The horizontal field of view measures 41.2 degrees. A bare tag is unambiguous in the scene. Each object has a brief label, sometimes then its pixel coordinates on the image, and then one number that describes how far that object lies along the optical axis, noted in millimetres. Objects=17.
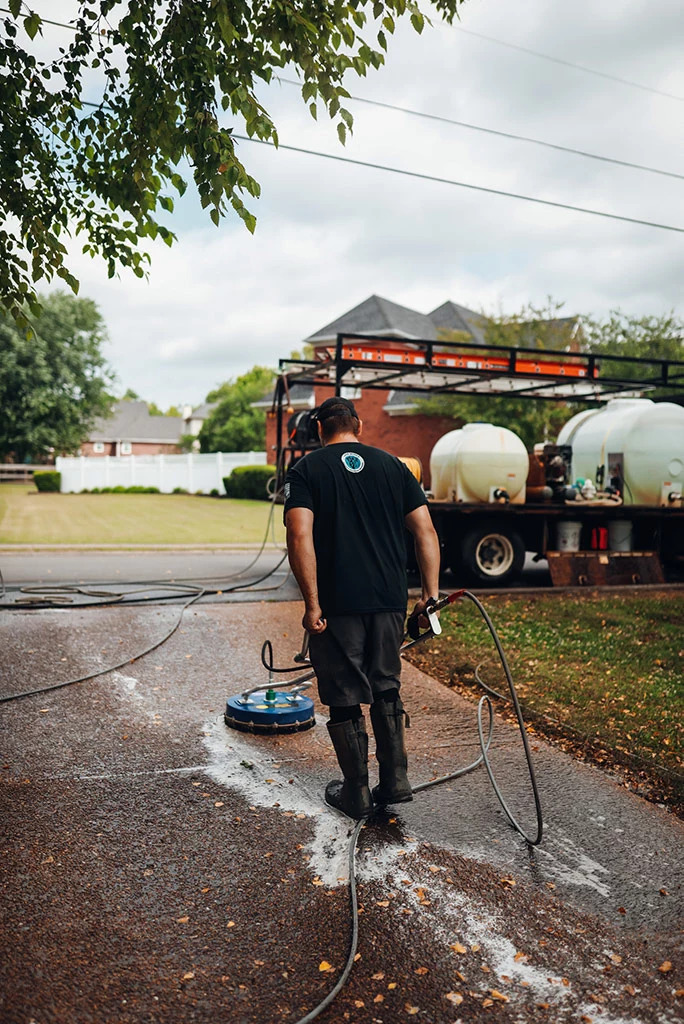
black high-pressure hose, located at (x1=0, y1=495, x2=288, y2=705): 10297
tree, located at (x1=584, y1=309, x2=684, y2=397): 33938
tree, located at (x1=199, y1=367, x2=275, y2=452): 61125
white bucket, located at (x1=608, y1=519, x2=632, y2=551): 13891
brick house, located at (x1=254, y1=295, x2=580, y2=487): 32219
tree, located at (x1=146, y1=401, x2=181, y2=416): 140250
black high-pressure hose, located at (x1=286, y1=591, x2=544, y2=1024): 2910
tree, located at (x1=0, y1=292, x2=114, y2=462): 47250
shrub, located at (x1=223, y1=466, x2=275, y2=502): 41031
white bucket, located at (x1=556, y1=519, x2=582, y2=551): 13469
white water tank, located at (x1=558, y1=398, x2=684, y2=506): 13977
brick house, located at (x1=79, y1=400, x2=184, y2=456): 85250
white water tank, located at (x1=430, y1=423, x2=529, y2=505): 12906
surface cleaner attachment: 5832
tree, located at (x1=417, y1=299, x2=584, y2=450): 28297
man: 4242
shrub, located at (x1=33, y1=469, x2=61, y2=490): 46531
